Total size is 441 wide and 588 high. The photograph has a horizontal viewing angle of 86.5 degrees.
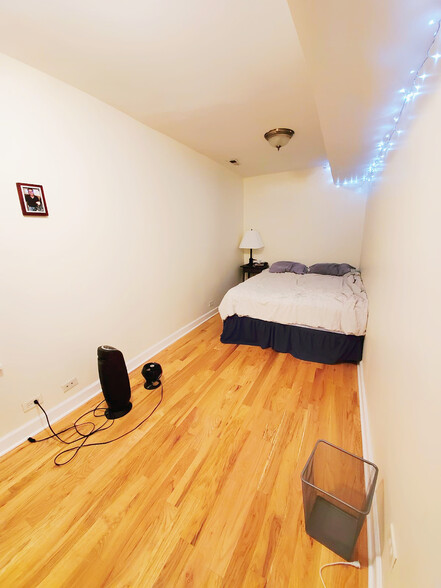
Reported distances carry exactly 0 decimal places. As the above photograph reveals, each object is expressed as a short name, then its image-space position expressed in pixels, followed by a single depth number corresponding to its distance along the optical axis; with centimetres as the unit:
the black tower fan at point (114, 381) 173
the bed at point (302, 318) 226
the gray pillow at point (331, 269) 352
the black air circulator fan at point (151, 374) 206
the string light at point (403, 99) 84
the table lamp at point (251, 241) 418
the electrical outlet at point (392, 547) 79
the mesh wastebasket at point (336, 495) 98
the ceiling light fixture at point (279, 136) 234
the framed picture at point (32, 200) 150
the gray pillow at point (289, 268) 379
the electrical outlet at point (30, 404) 161
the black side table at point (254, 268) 428
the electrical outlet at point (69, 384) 184
